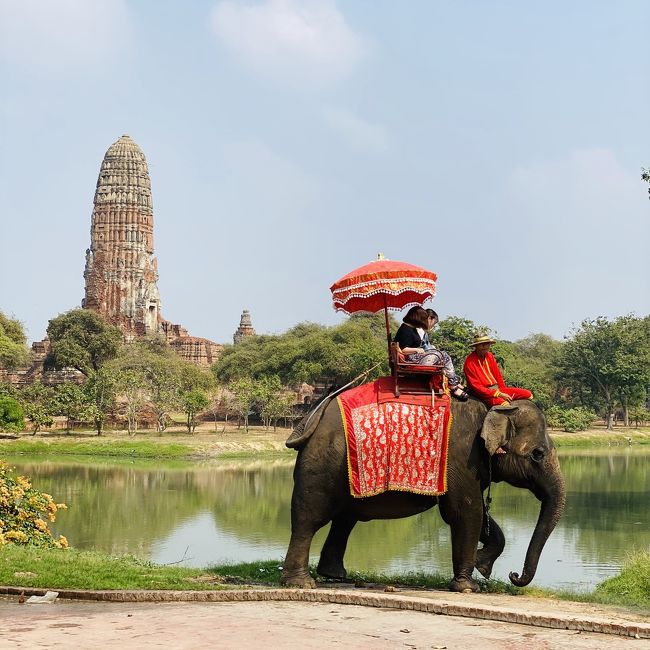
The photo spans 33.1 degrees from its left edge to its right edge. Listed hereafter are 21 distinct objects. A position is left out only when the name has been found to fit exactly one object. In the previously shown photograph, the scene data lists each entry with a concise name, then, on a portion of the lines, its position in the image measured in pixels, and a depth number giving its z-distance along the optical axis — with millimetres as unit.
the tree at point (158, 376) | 59250
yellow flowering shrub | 14953
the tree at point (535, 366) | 61750
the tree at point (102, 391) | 57628
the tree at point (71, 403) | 56219
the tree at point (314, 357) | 64413
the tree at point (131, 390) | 58156
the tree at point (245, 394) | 59000
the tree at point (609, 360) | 66188
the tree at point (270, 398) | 58875
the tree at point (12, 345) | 66375
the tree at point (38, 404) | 54812
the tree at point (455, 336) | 53812
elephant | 11211
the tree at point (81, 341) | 74438
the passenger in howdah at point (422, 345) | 11352
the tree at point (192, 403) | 58031
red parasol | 11477
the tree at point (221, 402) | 70438
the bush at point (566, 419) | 62375
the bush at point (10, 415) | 50375
